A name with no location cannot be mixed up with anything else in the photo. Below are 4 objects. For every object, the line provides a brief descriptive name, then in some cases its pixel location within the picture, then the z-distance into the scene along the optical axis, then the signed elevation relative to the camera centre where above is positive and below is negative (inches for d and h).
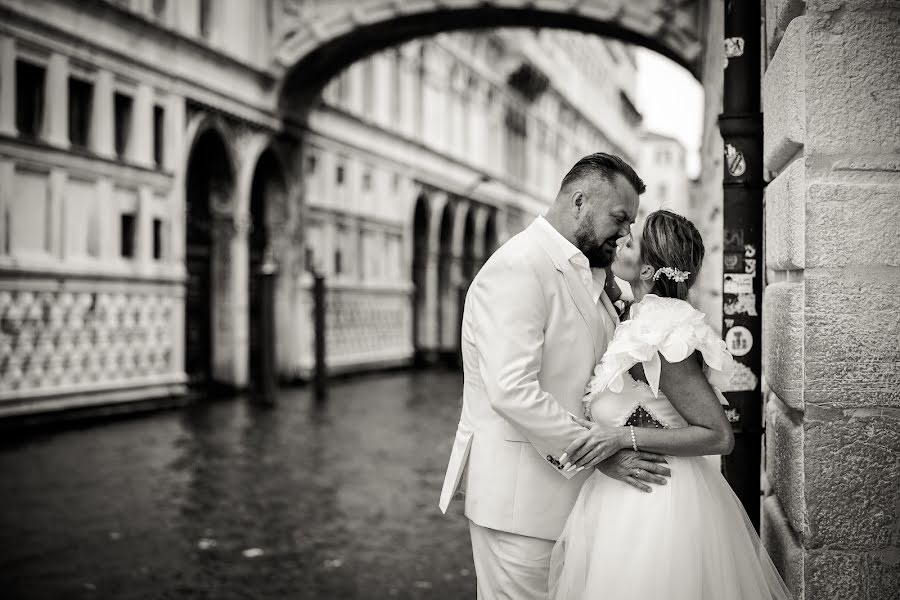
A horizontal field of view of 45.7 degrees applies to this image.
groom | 125.6 -7.0
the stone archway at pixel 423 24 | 641.6 +181.9
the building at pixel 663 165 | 4357.8 +547.3
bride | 118.6 -20.9
